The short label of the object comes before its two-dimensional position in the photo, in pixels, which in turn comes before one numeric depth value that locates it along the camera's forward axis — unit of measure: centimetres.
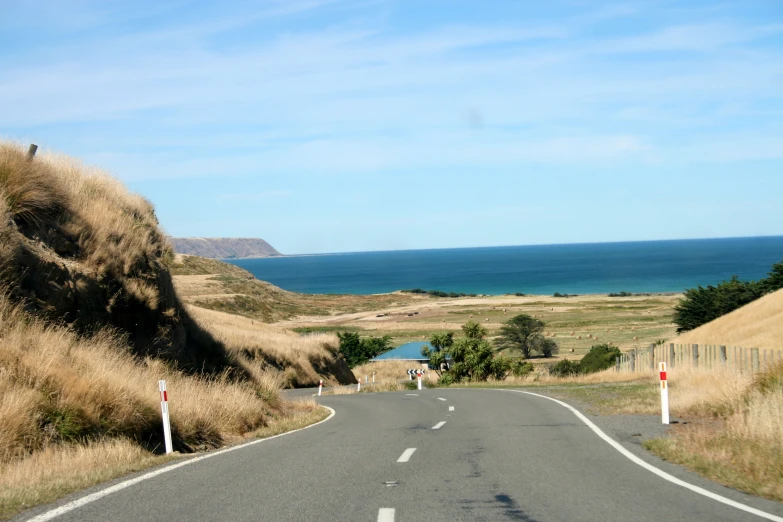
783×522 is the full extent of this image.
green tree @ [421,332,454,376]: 5761
